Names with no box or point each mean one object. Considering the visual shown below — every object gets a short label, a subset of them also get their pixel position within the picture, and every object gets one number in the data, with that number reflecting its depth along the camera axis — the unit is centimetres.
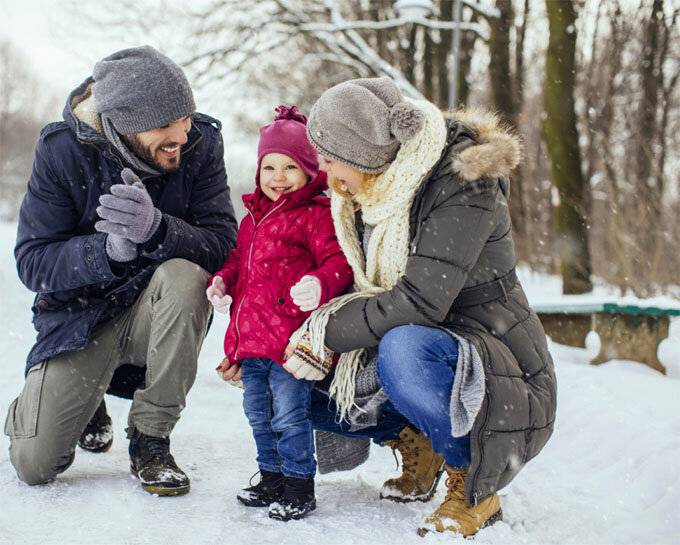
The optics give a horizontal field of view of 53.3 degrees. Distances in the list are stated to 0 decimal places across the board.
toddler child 221
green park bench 532
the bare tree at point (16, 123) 4075
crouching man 242
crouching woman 202
